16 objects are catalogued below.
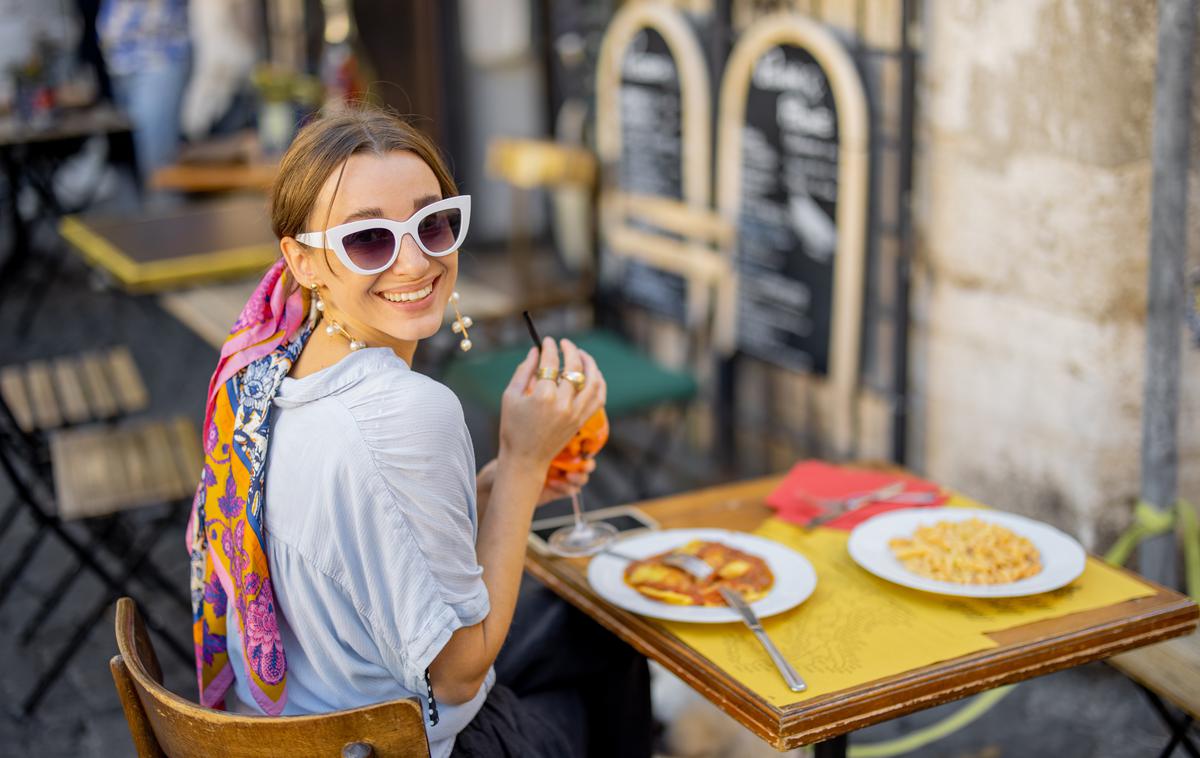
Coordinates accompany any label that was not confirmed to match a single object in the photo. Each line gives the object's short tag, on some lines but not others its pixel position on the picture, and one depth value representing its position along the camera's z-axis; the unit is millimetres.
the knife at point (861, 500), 2734
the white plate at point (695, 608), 2289
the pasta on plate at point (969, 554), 2367
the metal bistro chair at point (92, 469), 3928
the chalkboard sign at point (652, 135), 5359
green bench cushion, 4520
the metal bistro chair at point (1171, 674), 2609
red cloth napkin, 2754
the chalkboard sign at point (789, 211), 4621
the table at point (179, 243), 4906
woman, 1964
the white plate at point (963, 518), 2324
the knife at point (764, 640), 2074
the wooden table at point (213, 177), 6570
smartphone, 2697
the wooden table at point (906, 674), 2020
